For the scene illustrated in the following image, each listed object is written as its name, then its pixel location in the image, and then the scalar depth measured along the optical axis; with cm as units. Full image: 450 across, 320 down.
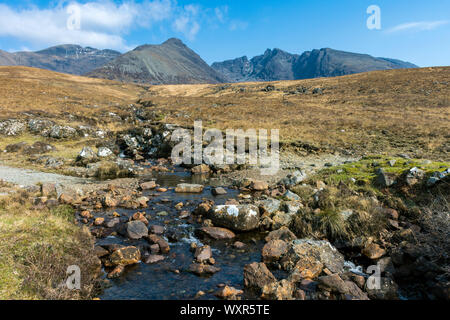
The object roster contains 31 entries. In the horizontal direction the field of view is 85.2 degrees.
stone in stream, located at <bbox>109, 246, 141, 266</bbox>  912
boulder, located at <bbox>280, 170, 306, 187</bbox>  1806
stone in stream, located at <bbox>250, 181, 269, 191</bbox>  1853
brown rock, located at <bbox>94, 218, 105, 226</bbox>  1259
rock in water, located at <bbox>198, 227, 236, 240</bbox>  1153
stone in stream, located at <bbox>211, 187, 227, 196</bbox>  1791
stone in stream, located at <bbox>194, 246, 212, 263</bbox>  955
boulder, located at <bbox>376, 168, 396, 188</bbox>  1433
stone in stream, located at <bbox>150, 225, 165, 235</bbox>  1176
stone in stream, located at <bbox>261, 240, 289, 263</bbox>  964
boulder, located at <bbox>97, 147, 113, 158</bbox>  2782
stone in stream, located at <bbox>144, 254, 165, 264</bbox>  942
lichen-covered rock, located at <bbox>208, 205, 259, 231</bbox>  1219
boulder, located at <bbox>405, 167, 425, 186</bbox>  1330
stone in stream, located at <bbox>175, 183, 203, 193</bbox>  1855
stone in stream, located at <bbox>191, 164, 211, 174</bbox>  2464
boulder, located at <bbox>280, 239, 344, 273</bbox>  901
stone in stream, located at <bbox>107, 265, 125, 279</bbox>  847
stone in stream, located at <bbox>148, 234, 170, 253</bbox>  1025
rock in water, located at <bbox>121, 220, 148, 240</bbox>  1127
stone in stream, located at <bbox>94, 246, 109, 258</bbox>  952
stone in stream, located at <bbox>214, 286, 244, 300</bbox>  749
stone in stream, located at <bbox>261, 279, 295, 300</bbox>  730
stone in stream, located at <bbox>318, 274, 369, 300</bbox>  746
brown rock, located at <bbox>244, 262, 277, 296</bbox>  788
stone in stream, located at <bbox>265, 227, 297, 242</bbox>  1105
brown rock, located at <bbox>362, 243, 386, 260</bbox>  945
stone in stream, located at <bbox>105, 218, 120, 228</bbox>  1238
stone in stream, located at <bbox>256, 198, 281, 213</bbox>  1365
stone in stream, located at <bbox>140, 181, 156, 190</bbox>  1914
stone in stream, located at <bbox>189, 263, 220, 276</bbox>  878
